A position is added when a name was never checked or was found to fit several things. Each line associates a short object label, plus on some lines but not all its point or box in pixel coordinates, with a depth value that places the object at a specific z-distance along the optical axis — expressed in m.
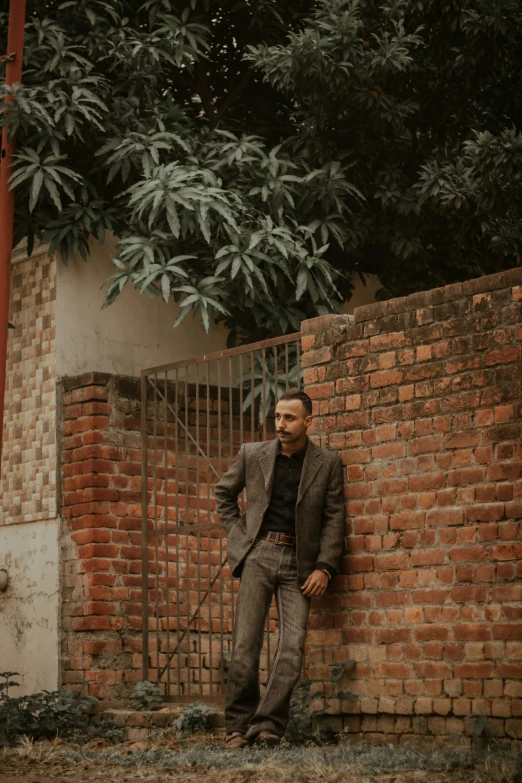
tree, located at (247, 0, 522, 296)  9.81
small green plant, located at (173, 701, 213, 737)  7.62
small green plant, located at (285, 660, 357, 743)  6.82
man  6.85
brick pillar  8.77
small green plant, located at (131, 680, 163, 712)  8.39
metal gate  8.48
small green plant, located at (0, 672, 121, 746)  7.93
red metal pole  8.11
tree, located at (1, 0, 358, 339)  9.02
